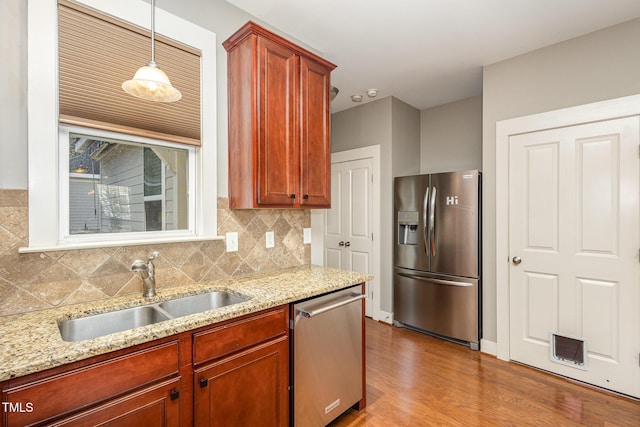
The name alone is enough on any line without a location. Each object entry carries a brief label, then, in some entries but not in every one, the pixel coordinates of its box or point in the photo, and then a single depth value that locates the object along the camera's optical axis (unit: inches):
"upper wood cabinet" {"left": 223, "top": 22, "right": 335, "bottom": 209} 73.8
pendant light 50.7
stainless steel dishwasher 64.9
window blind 57.6
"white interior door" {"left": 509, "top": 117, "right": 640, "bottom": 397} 86.8
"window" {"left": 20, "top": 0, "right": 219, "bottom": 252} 54.0
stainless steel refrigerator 117.3
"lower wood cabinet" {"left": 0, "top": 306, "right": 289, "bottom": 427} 36.8
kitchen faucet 59.6
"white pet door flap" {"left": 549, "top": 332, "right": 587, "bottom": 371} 93.2
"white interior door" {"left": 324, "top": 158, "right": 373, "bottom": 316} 152.0
